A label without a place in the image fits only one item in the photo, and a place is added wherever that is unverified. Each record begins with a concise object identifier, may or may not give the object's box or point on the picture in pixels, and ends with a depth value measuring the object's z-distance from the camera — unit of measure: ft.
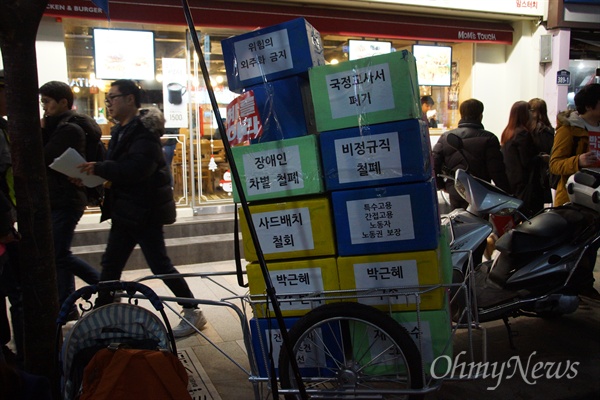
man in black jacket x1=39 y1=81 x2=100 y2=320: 15.80
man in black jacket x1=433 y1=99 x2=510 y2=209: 18.57
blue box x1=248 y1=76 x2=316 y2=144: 10.48
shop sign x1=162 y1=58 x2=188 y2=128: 28.17
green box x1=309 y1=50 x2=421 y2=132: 9.62
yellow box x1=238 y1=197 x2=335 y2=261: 10.29
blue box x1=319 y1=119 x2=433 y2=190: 9.72
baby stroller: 9.12
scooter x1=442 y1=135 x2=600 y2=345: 13.52
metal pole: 7.97
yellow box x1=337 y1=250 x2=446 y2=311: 9.89
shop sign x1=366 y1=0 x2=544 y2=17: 31.22
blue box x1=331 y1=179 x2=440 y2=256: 9.83
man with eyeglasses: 14.90
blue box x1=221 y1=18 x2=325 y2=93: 10.25
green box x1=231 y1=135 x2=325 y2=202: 10.20
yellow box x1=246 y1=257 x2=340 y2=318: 10.34
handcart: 9.62
